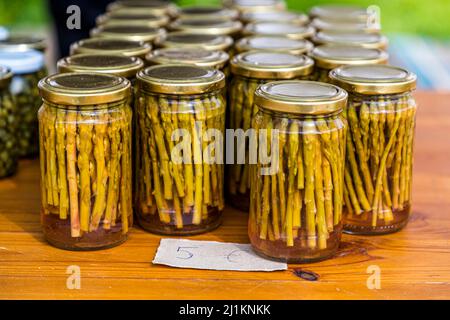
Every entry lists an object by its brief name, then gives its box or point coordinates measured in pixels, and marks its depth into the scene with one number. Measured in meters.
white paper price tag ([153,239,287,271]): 0.89
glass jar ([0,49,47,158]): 1.09
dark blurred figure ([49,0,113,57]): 1.48
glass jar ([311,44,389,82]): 0.99
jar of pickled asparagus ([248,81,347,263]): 0.87
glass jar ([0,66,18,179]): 1.04
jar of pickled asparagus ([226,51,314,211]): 0.96
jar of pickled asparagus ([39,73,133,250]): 0.89
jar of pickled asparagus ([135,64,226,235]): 0.92
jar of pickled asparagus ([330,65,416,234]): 0.92
